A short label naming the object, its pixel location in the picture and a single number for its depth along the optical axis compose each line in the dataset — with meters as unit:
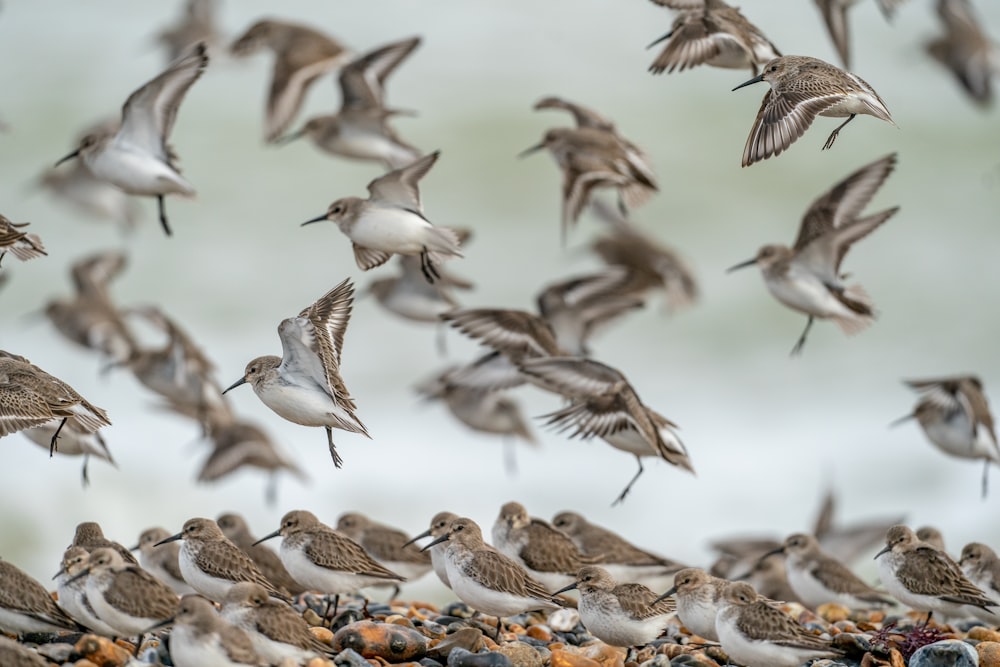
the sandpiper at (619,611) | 12.45
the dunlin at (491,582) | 12.85
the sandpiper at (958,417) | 17.72
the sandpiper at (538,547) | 14.32
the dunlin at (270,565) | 14.29
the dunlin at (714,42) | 14.49
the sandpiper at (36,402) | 12.39
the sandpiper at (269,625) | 11.11
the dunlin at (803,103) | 11.98
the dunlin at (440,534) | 14.06
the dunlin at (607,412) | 14.87
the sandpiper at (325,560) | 13.25
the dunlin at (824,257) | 16.80
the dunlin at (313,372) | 12.41
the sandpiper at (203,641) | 10.69
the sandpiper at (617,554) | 15.11
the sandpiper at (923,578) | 13.42
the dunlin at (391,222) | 14.83
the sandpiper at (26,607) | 11.30
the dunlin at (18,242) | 12.98
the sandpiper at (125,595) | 11.34
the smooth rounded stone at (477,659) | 11.89
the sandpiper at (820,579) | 15.75
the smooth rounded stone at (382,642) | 12.16
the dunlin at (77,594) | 11.65
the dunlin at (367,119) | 20.12
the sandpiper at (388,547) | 15.32
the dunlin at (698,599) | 12.57
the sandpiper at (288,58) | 20.47
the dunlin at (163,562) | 14.18
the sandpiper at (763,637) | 11.73
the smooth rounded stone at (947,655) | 12.12
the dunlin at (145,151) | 15.95
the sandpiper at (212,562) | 12.55
